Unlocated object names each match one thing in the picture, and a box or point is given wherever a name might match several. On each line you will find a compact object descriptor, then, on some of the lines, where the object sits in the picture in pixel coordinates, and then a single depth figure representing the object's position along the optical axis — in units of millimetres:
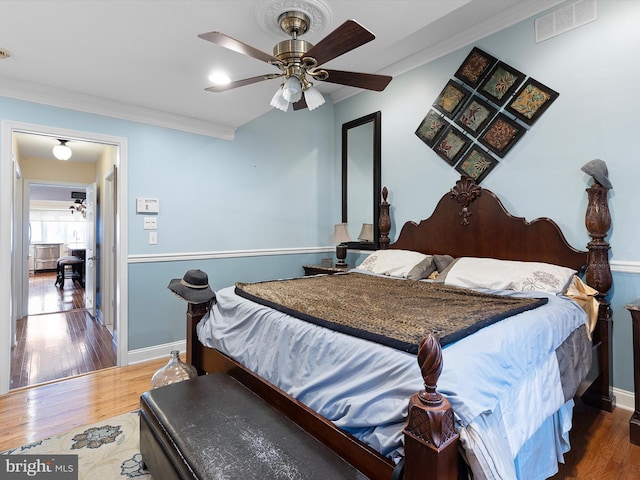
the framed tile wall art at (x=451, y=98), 3203
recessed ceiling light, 2445
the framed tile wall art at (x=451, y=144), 3211
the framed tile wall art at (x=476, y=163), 3027
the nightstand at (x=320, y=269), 3795
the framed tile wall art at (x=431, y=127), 3373
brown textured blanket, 1381
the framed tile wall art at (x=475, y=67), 3012
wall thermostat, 3143
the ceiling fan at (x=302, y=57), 1629
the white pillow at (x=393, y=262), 3148
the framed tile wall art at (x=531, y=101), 2678
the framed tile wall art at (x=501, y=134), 2857
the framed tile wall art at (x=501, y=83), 2844
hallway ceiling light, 3815
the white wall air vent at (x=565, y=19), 2453
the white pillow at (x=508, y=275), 2299
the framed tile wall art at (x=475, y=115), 3031
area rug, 1732
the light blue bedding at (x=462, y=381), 1060
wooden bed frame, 929
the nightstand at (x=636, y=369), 1946
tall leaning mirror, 3998
